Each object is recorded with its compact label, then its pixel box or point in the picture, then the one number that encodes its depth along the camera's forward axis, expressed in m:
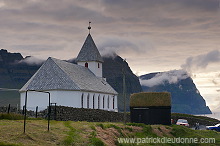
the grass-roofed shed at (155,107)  49.50
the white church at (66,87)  62.56
